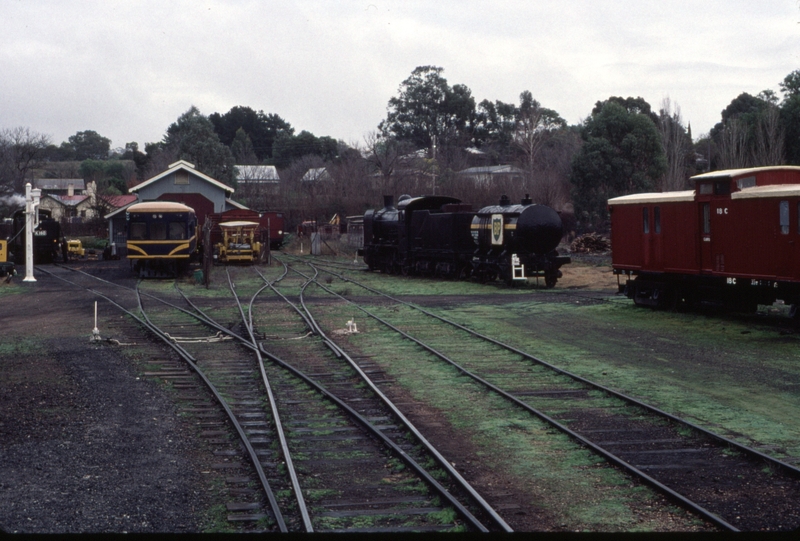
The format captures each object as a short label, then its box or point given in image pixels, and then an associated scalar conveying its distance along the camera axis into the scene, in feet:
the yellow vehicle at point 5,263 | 110.63
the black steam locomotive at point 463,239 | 91.25
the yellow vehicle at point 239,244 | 143.33
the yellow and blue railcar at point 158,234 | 112.27
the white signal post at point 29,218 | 104.11
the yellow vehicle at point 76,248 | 171.51
